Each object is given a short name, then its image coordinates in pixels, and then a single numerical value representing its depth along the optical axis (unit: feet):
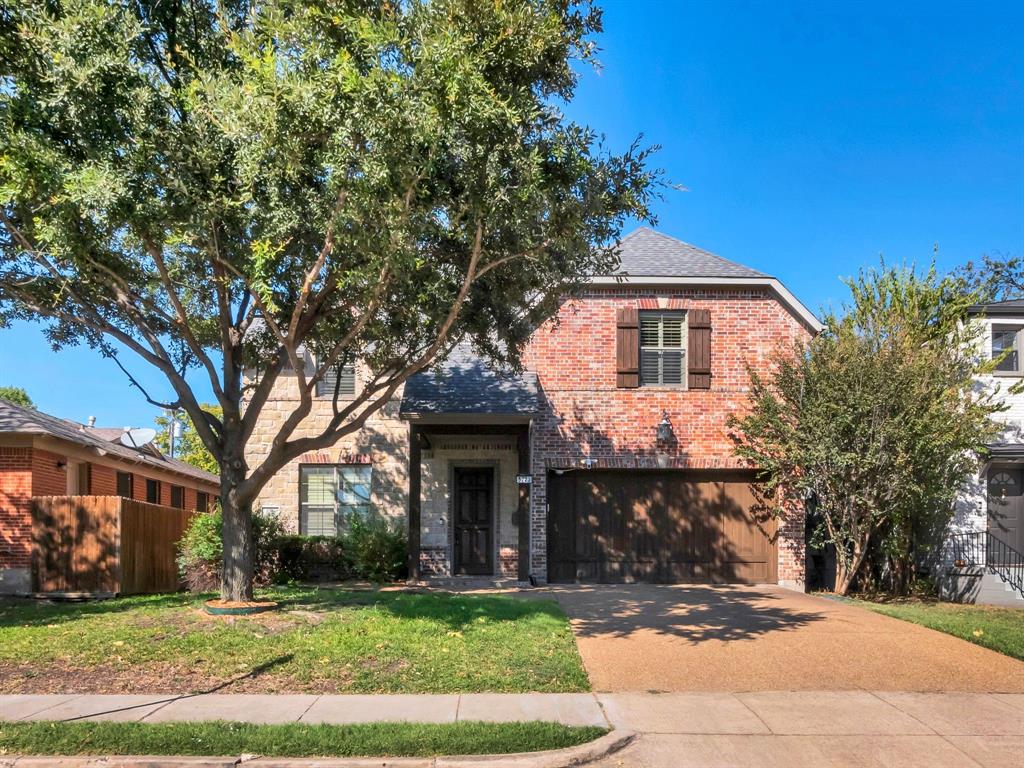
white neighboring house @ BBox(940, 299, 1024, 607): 51.98
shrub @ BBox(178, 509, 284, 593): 49.13
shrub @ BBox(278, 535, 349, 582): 52.85
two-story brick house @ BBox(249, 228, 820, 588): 53.47
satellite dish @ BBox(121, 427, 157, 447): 68.69
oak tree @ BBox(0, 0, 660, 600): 27.73
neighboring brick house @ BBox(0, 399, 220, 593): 47.70
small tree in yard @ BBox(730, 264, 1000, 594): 46.39
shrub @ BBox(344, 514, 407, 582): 52.06
